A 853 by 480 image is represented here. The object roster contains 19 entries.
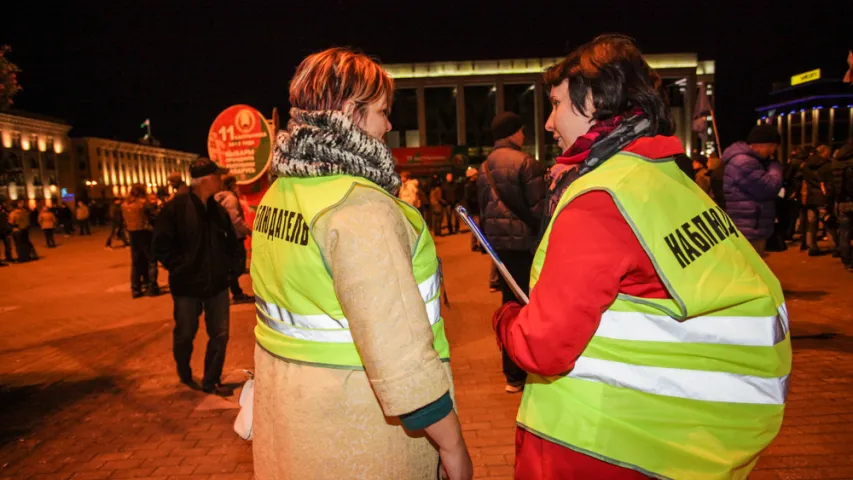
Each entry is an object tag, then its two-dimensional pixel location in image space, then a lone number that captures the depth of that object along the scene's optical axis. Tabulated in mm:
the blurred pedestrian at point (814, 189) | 10594
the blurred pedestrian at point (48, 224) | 21469
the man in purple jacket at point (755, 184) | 6188
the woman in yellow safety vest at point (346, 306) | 1469
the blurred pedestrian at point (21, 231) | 17328
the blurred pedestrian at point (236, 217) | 8031
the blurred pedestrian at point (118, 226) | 20414
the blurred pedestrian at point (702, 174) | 10870
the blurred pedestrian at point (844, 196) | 9352
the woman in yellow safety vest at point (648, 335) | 1439
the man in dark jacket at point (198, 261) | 5082
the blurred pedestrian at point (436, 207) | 19422
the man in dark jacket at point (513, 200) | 5203
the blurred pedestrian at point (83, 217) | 27656
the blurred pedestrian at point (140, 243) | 10336
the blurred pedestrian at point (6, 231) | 16781
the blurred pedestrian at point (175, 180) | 8885
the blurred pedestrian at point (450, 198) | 20219
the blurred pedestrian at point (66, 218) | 28491
